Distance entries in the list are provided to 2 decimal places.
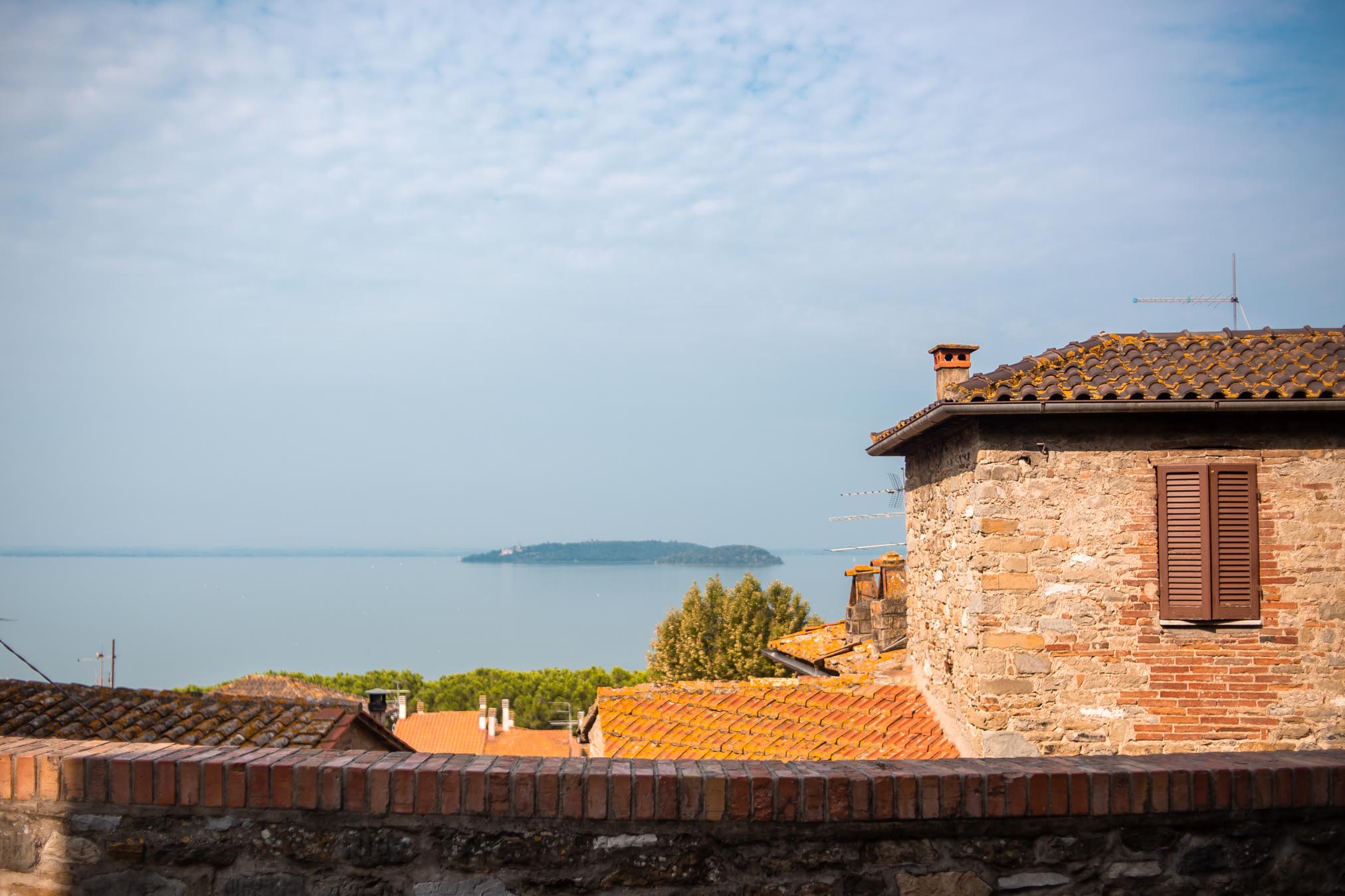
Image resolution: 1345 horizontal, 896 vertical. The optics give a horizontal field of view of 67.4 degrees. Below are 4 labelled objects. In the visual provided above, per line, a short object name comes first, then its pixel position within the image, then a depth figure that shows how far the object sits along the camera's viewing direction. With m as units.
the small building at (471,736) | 43.59
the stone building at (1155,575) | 9.52
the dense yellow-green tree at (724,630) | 37.03
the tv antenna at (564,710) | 57.25
